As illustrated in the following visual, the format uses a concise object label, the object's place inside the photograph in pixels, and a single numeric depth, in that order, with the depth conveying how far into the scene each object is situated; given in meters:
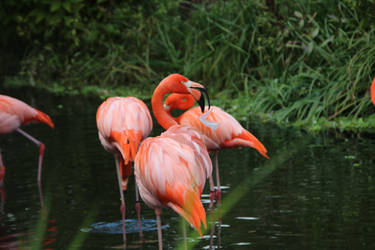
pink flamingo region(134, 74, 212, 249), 7.55
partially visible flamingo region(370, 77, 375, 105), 11.48
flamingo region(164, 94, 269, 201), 11.93
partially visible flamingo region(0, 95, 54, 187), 13.60
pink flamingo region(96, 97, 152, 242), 10.19
